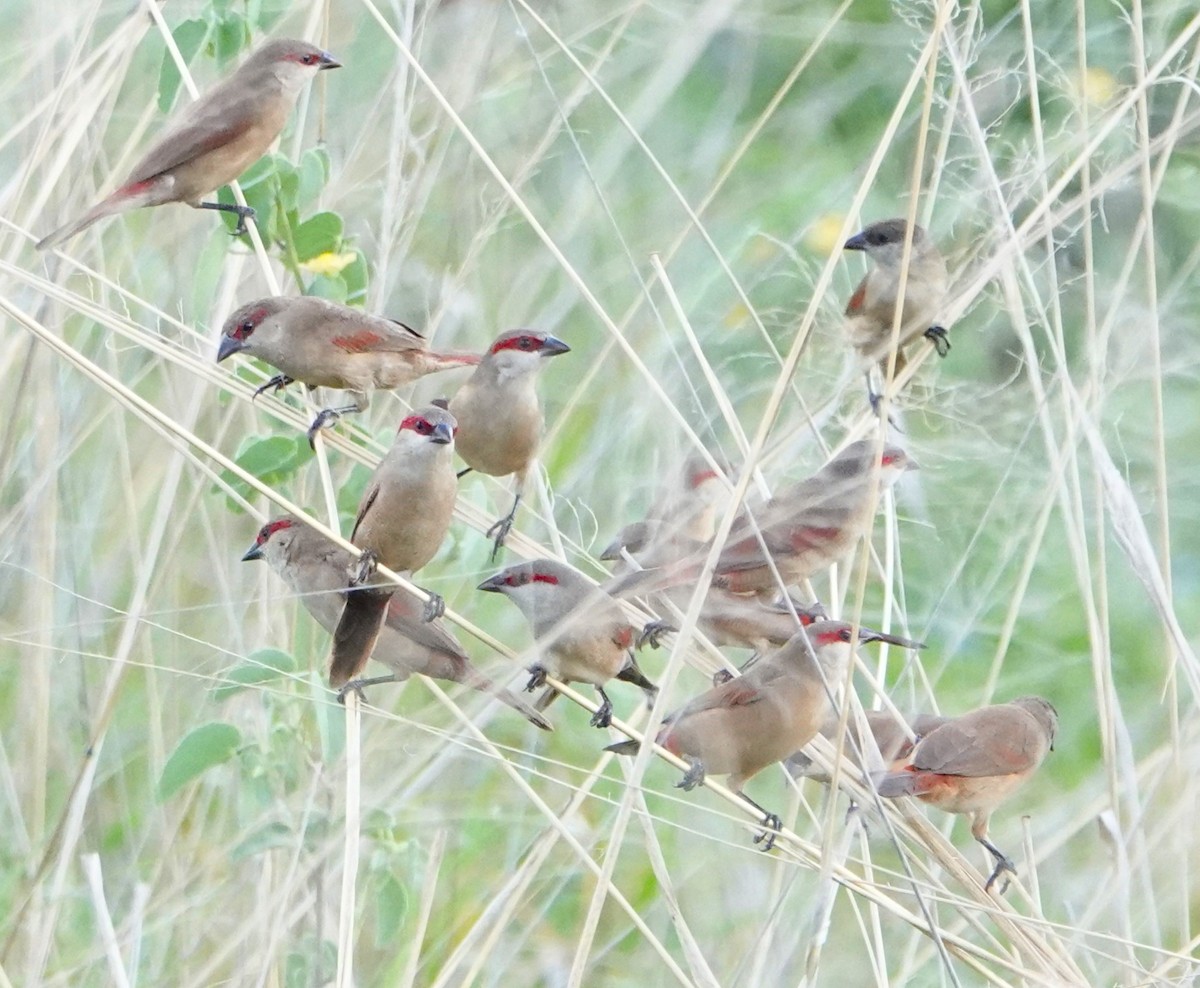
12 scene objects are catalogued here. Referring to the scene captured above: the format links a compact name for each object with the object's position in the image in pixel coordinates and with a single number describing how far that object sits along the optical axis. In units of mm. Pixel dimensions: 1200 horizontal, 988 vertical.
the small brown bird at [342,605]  6148
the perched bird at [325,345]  5867
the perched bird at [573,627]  5832
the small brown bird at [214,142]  6281
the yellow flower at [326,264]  5680
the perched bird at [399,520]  5441
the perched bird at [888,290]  6914
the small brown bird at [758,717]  5652
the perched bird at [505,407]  6898
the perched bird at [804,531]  6270
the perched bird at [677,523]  6242
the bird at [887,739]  6039
